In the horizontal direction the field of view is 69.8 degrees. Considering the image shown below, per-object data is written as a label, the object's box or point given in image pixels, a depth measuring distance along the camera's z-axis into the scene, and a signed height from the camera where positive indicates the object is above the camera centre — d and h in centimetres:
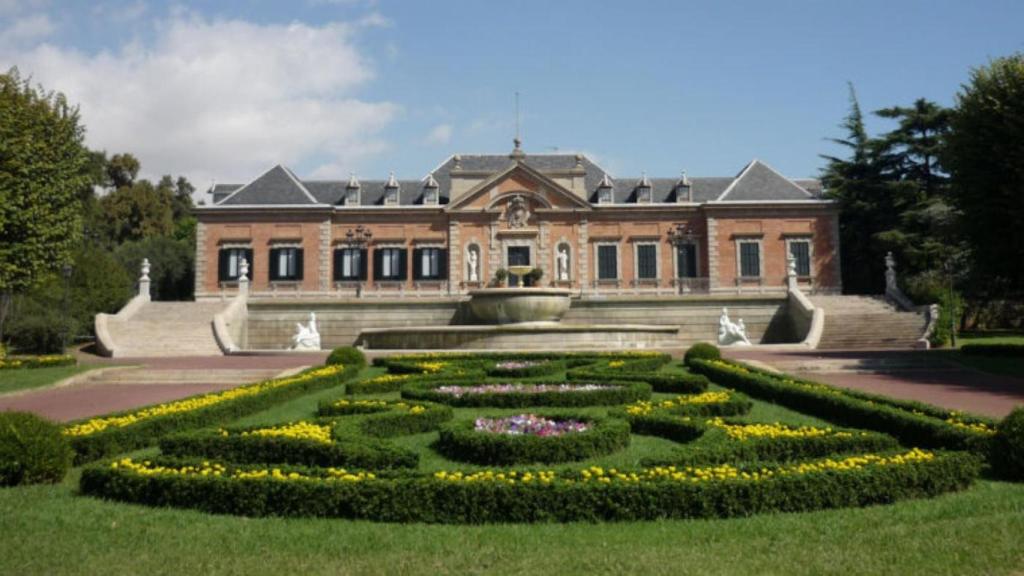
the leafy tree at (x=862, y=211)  4419 +621
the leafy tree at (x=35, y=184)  2311 +460
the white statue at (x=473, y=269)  4322 +291
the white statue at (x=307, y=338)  2845 -69
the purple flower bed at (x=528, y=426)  942 -143
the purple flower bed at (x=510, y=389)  1252 -128
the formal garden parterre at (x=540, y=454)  615 -143
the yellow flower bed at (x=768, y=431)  843 -144
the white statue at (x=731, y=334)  2731 -71
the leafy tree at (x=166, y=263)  5006 +411
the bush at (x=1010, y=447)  727 -136
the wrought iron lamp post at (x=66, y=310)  2921 +58
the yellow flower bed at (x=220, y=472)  657 -141
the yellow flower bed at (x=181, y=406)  929 -131
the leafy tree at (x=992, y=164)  1938 +402
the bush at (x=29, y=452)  737 -131
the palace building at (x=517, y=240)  4284 +462
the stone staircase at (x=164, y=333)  2834 -42
